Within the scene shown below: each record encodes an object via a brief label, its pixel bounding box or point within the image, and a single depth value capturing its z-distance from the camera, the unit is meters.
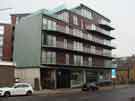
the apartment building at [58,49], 19.72
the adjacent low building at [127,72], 33.89
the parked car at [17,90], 13.23
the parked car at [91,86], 18.62
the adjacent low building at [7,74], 16.42
